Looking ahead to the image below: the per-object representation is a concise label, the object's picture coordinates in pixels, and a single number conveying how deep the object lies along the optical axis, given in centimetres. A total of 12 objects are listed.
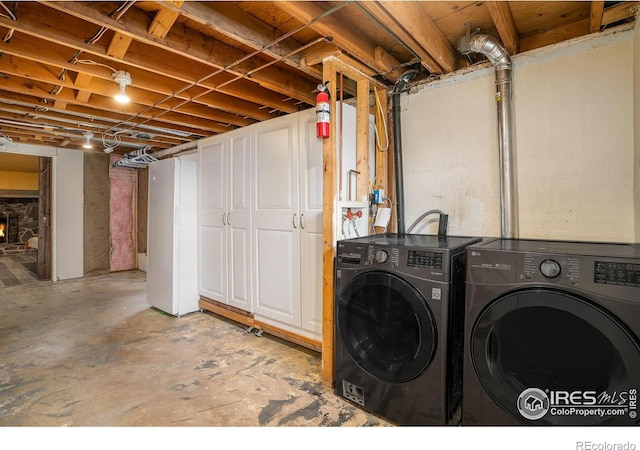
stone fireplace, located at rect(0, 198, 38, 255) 773
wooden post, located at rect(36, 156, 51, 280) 493
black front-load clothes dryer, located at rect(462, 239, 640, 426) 110
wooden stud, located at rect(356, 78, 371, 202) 214
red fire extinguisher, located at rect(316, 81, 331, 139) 191
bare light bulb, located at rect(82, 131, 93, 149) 408
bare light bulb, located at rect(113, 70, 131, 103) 231
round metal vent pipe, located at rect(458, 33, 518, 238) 187
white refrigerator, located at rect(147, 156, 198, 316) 331
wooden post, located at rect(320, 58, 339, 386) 194
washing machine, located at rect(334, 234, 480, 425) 146
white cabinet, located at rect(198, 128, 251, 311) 296
